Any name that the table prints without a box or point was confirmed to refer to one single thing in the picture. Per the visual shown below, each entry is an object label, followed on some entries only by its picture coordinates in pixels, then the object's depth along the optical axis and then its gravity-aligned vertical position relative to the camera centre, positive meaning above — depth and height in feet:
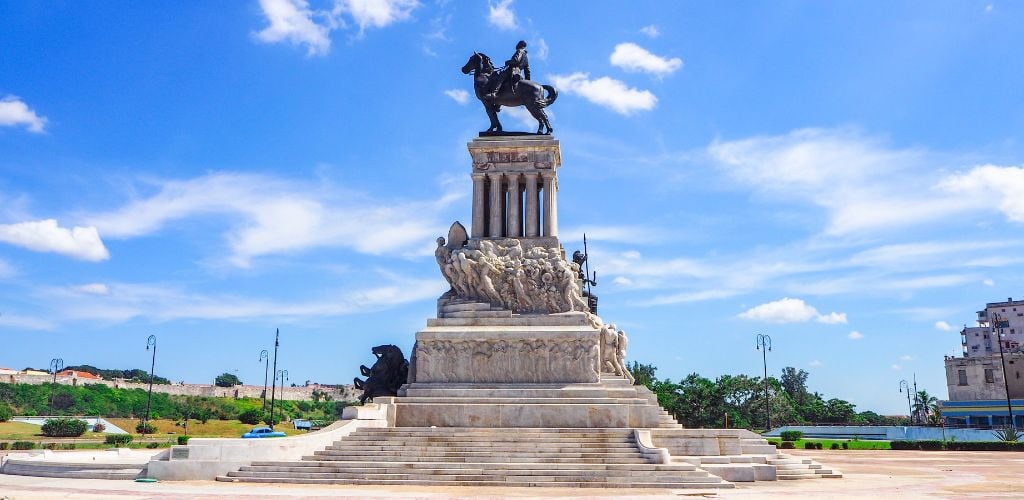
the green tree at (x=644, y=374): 256.52 +9.82
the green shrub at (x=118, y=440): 150.00 -7.06
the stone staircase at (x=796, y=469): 78.69 -6.87
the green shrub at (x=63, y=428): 180.75 -5.48
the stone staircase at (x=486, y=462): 67.82 -5.41
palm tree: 316.60 -2.19
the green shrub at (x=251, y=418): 249.75 -4.58
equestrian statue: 109.70 +43.14
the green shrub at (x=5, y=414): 215.33 -2.66
